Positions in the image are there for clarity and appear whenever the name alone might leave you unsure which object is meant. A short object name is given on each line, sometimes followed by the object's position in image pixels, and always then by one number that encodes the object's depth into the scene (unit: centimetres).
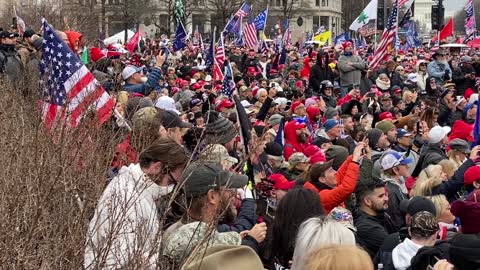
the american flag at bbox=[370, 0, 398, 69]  2039
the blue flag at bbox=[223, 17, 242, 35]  3153
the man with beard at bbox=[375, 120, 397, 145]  1052
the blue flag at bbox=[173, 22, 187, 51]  2475
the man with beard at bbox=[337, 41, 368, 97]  1911
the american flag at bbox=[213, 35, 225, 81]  1635
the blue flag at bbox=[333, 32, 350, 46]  3709
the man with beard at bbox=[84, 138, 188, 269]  390
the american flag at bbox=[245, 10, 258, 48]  2816
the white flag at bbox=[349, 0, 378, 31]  2897
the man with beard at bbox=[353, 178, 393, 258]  617
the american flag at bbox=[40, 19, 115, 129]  766
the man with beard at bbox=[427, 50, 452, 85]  1952
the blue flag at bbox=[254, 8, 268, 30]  3192
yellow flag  3631
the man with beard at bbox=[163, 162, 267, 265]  419
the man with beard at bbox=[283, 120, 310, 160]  1052
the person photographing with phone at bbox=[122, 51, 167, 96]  1179
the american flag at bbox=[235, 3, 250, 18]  2922
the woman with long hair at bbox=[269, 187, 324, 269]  489
